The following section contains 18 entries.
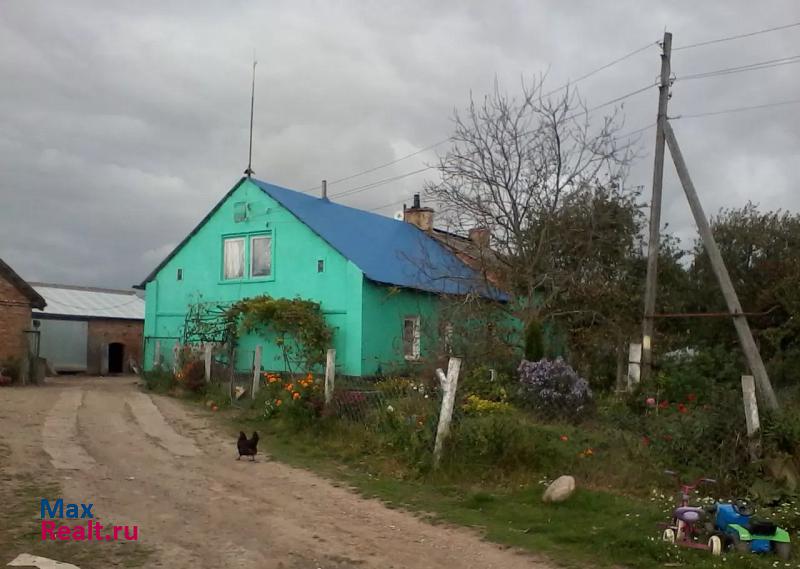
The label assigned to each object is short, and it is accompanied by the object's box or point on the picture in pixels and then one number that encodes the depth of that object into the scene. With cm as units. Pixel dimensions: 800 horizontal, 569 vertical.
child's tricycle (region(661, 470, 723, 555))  612
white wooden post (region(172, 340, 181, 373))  1879
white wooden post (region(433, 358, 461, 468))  888
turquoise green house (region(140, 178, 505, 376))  1908
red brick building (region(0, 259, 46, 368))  2069
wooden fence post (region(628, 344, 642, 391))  1373
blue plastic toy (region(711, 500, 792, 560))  602
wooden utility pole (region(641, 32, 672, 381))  1420
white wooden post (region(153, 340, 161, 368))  2274
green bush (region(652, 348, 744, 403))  1379
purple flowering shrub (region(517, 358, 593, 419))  1165
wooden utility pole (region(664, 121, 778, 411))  1026
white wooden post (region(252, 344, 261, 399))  1456
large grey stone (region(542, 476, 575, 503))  754
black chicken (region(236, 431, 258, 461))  988
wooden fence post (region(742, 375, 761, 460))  820
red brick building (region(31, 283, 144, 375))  3089
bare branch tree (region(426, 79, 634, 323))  1733
